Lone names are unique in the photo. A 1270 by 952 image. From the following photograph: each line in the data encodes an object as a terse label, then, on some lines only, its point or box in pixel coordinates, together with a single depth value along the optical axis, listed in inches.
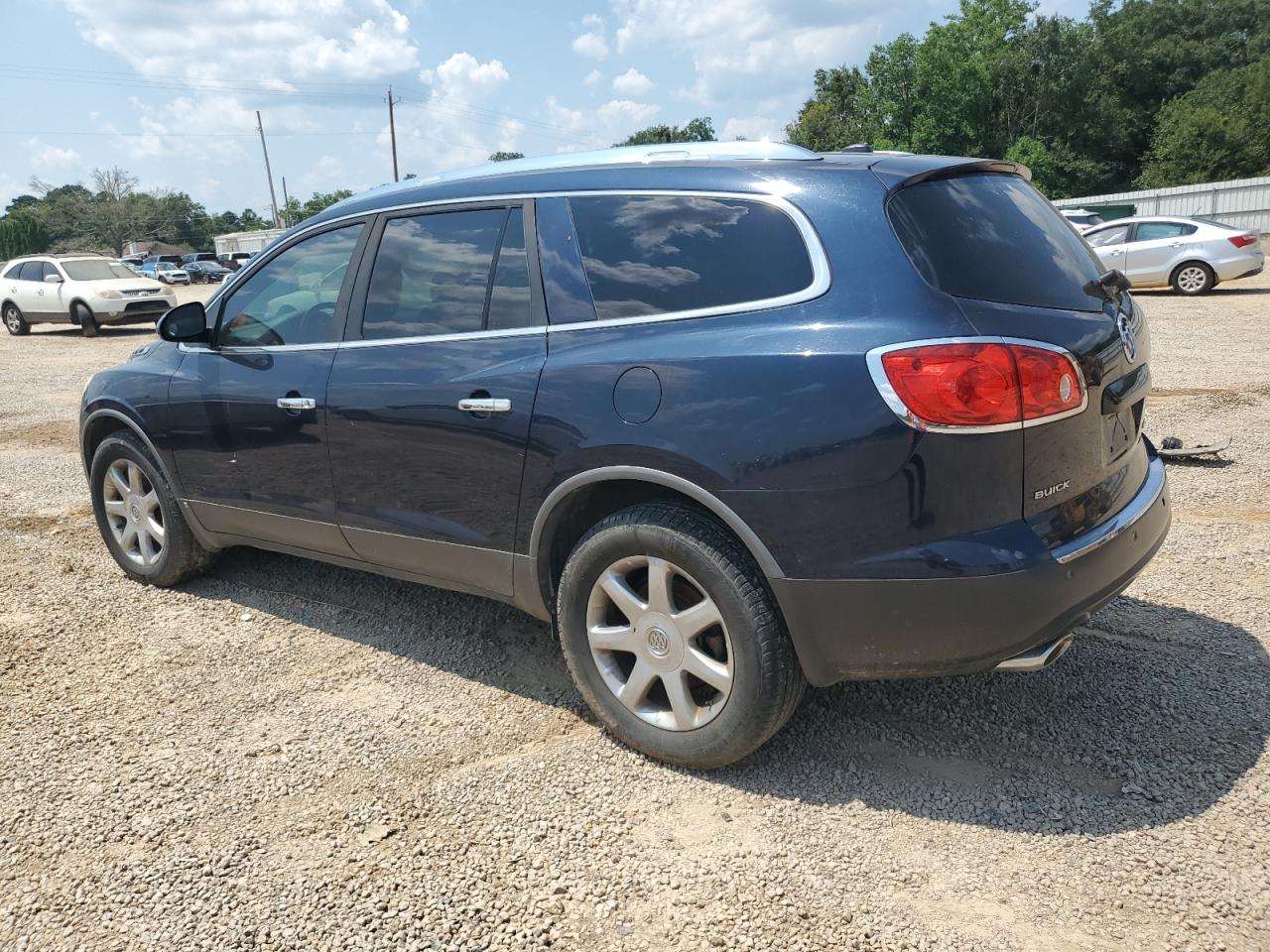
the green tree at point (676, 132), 3419.5
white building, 2710.1
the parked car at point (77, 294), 756.0
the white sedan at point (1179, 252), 649.0
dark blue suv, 100.5
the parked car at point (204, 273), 2065.7
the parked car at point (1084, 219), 868.6
